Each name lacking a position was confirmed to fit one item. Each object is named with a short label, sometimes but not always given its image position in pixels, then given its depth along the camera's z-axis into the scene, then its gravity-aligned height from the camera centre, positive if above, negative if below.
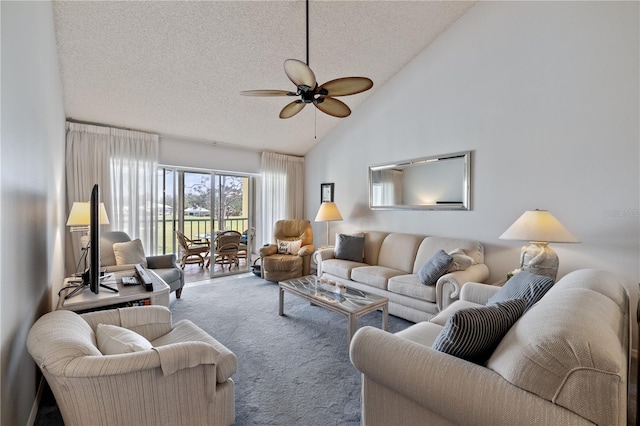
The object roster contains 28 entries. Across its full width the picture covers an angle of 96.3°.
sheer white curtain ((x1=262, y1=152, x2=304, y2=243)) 5.51 +0.47
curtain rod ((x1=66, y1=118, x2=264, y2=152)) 3.84 +1.20
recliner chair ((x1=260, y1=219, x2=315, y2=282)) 4.62 -0.66
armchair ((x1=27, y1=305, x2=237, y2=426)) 1.09 -0.69
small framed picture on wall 5.31 +0.39
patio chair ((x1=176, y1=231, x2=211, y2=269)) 4.84 -0.65
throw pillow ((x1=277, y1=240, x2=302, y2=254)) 4.91 -0.59
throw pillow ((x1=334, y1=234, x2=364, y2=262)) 4.15 -0.52
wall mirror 3.54 +0.40
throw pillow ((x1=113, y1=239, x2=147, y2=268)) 3.36 -0.49
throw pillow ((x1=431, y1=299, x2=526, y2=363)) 1.14 -0.49
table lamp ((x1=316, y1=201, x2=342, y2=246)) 4.59 -0.01
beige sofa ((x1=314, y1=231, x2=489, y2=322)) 2.88 -0.72
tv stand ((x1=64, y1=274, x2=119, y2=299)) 2.07 -0.56
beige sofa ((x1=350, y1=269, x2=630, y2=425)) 0.82 -0.56
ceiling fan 2.10 +0.99
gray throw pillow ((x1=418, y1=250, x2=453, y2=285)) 2.91 -0.57
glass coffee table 2.44 -0.82
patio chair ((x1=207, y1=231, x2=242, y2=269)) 5.04 -0.61
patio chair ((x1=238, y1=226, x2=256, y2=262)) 5.46 -0.57
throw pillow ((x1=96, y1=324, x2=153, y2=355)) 1.29 -0.61
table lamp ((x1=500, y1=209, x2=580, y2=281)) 2.39 -0.21
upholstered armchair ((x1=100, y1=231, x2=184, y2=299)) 3.38 -0.56
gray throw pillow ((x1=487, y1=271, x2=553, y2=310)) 1.63 -0.46
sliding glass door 4.63 +0.03
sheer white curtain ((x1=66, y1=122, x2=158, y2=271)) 3.75 +0.53
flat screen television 1.93 -0.24
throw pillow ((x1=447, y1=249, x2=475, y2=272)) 2.94 -0.52
